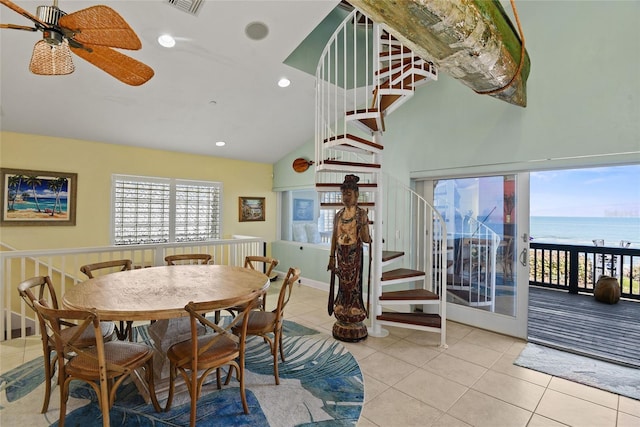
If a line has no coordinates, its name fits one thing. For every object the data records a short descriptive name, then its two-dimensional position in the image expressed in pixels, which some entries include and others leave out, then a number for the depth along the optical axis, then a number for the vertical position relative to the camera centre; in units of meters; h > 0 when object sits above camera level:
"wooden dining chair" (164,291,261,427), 1.72 -0.89
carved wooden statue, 3.13 -0.50
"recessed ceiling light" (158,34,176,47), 2.92 +1.75
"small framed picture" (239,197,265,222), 5.92 +0.12
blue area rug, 1.91 -1.34
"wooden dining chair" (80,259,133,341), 2.57 -0.54
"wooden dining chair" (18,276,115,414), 1.82 -0.84
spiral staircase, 2.94 +0.26
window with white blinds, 4.64 +0.07
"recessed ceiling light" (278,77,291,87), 3.81 +1.76
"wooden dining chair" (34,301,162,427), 1.54 -0.87
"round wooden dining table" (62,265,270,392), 1.73 -0.56
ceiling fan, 1.55 +1.02
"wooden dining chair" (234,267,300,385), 2.31 -0.89
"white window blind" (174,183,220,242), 5.23 +0.04
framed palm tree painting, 3.76 +0.20
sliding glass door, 3.26 -0.37
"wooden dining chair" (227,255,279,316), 3.07 -0.55
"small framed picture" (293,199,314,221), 6.13 +0.11
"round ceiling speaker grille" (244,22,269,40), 3.03 +1.94
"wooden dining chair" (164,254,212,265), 3.38 -0.52
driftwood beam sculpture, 1.24 +0.92
